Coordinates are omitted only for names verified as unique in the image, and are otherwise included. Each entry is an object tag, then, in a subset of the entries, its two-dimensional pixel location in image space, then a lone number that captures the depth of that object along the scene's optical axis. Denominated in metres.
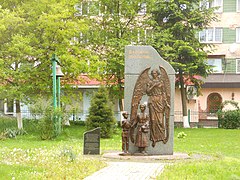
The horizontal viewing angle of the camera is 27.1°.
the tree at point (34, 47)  27.77
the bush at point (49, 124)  24.34
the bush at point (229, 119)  36.09
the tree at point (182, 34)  34.31
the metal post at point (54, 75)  25.51
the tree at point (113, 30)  34.31
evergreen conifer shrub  25.55
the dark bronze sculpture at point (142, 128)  15.98
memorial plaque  16.31
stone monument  16.48
